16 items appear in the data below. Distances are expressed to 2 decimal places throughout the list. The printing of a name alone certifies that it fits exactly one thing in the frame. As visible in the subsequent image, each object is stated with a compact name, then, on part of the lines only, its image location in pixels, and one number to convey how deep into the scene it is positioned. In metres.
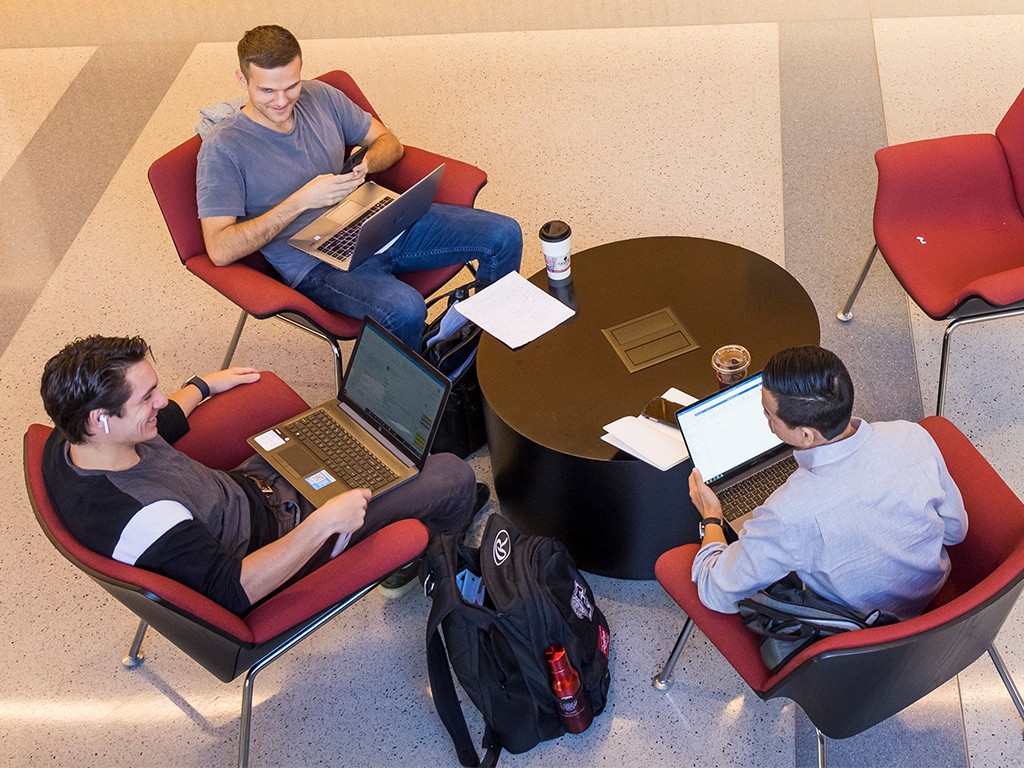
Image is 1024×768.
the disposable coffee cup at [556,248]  2.67
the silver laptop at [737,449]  2.13
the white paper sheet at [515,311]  2.67
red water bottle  2.20
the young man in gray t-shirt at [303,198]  2.82
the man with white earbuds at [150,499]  1.88
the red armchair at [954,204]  2.90
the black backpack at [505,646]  2.21
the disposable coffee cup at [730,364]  2.40
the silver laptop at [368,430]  2.31
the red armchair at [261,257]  2.71
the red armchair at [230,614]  1.79
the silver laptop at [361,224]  2.80
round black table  2.37
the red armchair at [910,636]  1.60
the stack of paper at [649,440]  2.24
